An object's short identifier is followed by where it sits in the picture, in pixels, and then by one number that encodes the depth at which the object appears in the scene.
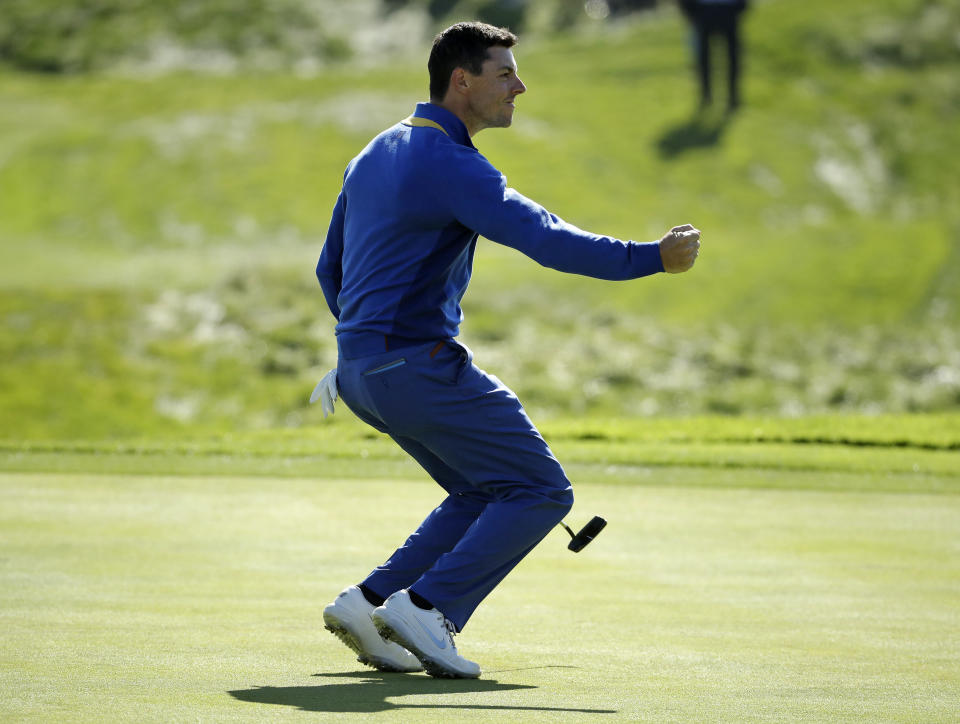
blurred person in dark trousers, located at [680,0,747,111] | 84.06
